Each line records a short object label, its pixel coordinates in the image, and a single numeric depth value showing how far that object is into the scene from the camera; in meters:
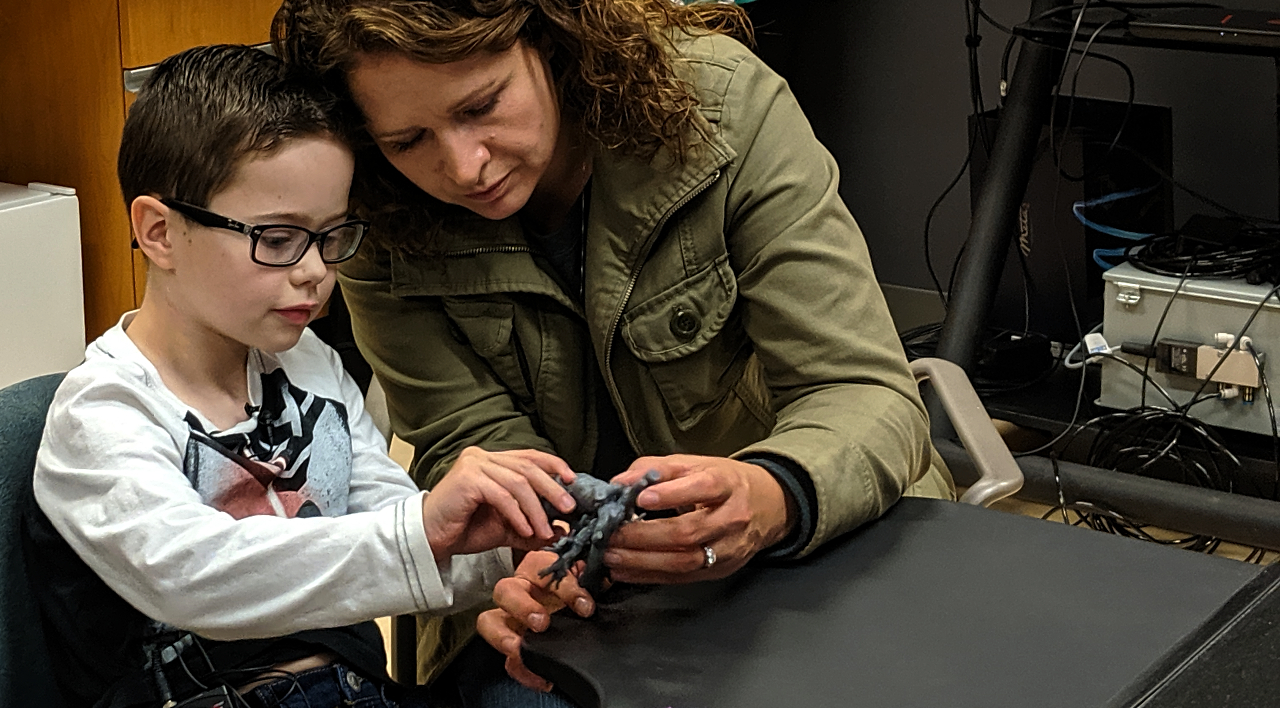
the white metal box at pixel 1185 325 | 2.29
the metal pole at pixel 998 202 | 2.42
